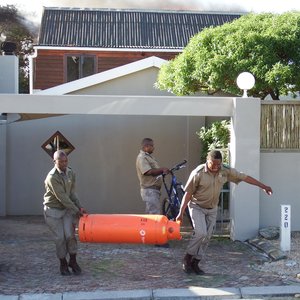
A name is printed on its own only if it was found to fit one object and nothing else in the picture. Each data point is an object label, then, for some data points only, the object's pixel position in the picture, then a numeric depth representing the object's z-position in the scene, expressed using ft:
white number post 26.35
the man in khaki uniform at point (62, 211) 22.98
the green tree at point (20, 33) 105.81
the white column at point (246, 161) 30.27
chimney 44.83
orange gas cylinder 23.18
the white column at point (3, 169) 40.86
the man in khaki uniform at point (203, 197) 22.85
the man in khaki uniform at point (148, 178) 28.63
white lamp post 30.09
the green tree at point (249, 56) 31.81
